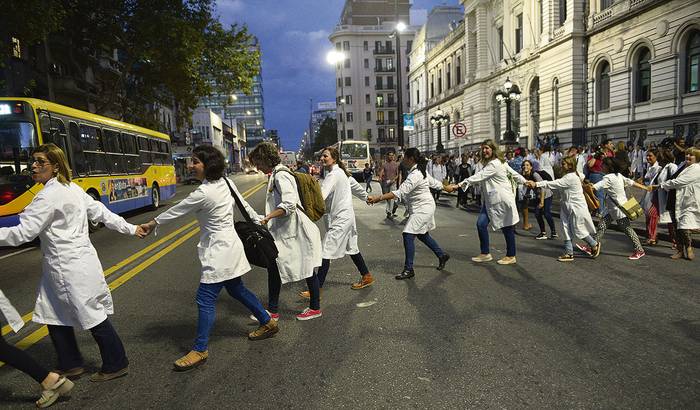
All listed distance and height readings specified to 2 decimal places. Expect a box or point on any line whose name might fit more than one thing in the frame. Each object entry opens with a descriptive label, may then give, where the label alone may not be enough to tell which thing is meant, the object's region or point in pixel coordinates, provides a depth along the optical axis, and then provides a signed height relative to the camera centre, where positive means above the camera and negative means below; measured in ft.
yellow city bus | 33.14 +1.28
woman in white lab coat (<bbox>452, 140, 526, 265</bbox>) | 23.30 -2.24
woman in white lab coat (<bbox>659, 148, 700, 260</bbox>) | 22.89 -2.71
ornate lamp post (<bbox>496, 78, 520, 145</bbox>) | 77.20 +7.98
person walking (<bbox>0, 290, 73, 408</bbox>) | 10.11 -4.04
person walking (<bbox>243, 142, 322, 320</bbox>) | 15.05 -2.30
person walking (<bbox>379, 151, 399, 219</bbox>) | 49.39 -1.63
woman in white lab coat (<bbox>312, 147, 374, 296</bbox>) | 18.16 -2.07
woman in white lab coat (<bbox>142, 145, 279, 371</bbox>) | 12.29 -1.80
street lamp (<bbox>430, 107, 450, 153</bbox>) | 109.50 +7.41
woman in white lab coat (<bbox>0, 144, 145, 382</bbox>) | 10.64 -2.07
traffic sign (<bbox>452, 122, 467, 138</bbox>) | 76.02 +3.30
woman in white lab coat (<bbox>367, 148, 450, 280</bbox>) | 21.36 -2.07
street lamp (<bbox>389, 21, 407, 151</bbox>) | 88.00 +9.74
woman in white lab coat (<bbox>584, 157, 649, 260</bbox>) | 24.14 -2.30
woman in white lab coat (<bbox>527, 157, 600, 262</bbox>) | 23.70 -3.03
